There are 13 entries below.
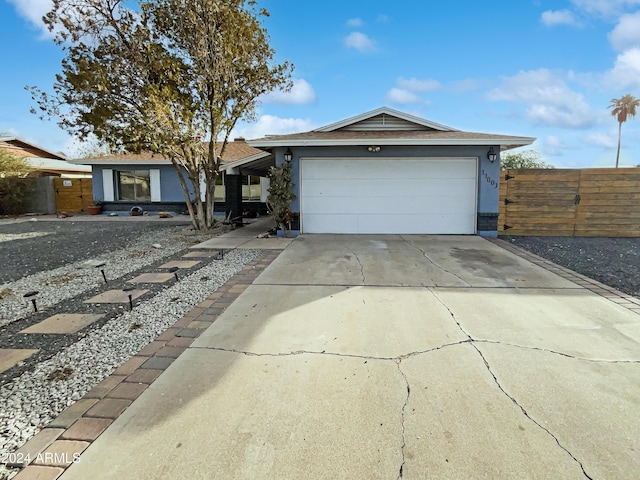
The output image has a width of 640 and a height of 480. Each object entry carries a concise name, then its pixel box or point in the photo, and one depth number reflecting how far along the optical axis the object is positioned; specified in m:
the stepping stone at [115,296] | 4.47
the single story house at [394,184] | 9.11
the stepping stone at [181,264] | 6.34
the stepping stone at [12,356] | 2.88
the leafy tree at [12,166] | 15.89
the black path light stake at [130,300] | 4.15
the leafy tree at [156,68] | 8.34
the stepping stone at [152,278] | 5.38
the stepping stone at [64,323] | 3.58
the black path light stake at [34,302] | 3.99
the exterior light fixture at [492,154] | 8.94
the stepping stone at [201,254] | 7.14
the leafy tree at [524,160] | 22.75
